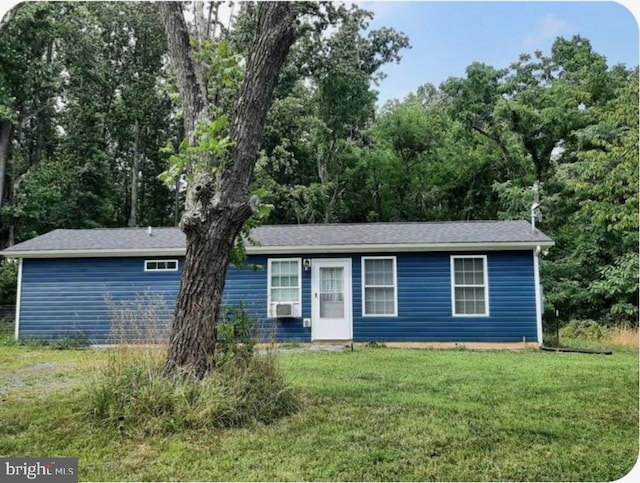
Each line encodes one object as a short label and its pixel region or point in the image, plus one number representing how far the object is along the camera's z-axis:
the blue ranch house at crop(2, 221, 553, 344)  8.84
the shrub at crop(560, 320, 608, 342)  10.45
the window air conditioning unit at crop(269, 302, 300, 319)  9.12
